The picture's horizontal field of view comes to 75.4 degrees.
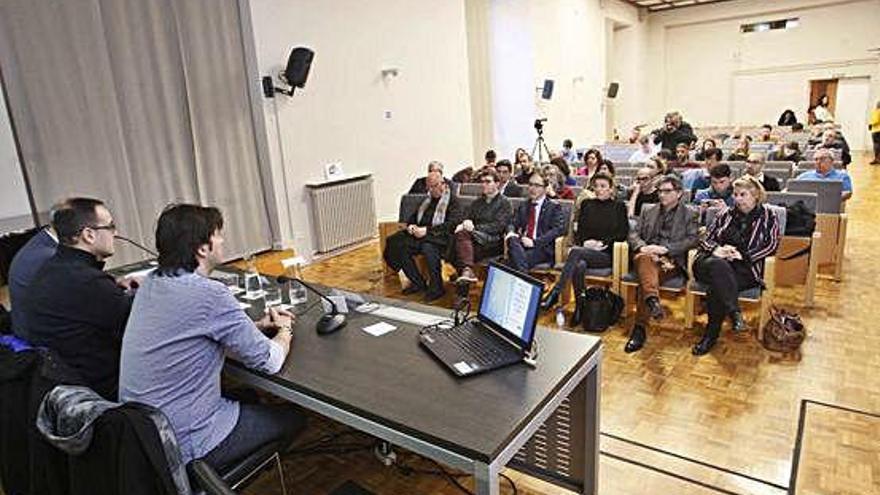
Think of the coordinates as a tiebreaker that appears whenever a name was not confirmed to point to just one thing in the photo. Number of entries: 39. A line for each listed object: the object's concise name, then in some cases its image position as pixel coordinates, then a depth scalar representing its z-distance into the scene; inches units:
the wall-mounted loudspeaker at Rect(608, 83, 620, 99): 535.2
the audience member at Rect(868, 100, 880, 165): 454.3
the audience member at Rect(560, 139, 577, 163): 343.8
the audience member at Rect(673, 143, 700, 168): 276.7
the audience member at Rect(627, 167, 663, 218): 191.0
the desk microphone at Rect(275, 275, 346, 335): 86.7
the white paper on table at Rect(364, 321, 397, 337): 85.4
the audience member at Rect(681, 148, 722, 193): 225.0
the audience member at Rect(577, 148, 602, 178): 255.5
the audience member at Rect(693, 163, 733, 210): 174.1
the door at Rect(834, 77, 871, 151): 548.8
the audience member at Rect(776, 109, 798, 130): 542.8
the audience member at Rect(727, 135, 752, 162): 265.2
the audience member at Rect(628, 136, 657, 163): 312.4
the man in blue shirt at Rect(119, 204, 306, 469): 66.6
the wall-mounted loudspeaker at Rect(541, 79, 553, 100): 419.5
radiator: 250.7
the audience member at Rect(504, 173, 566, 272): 171.0
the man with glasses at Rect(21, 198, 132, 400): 80.2
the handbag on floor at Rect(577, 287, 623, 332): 152.4
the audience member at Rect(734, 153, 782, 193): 196.1
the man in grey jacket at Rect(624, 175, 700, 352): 147.1
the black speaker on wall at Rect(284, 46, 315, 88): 226.1
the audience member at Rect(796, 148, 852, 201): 197.0
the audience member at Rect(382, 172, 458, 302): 188.2
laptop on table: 72.0
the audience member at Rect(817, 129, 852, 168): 282.3
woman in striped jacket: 136.2
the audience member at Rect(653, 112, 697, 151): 344.8
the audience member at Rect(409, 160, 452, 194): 238.2
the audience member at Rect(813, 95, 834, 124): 532.4
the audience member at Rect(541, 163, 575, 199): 206.8
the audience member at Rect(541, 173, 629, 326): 159.2
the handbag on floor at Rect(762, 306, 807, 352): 134.7
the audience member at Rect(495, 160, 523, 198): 226.4
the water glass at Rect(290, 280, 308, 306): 102.5
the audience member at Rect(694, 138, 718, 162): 249.8
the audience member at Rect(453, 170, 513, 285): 182.6
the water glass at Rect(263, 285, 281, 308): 102.5
